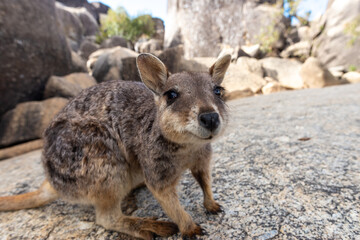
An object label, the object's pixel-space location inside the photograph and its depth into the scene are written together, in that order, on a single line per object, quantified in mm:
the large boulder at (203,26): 4125
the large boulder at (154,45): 3350
